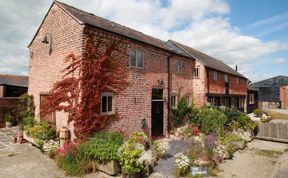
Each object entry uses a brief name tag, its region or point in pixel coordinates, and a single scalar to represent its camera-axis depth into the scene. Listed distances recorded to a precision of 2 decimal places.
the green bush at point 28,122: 12.11
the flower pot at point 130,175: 7.74
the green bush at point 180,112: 15.77
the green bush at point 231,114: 17.27
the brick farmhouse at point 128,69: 10.40
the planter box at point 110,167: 7.95
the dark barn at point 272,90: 52.12
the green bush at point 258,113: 28.90
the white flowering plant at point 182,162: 8.37
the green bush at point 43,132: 10.16
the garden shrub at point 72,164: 8.05
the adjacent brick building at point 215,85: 19.20
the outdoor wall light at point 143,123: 12.68
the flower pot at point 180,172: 8.31
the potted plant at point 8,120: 16.44
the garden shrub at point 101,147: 8.00
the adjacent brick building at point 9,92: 17.04
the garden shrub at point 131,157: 7.62
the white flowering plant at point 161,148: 10.32
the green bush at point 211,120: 15.13
